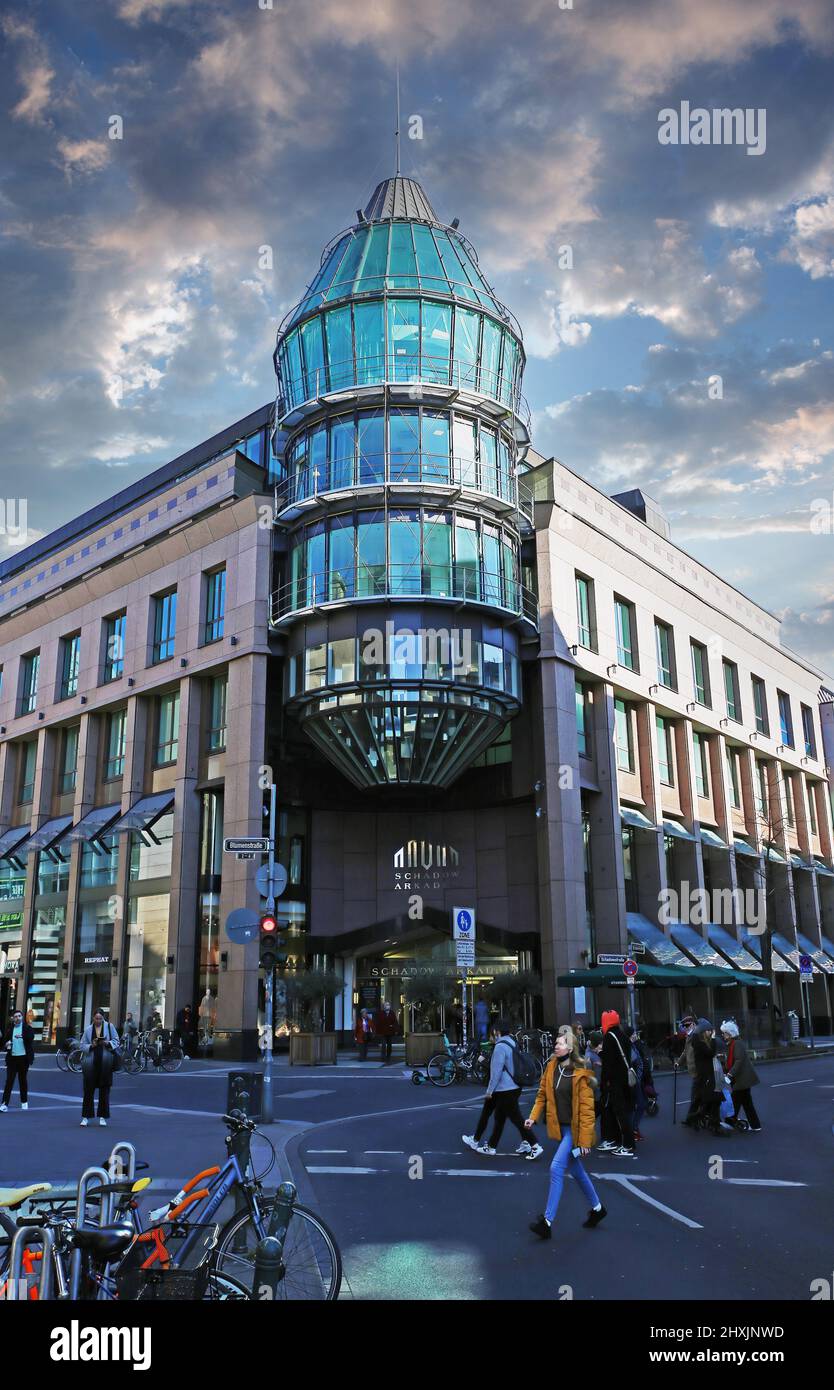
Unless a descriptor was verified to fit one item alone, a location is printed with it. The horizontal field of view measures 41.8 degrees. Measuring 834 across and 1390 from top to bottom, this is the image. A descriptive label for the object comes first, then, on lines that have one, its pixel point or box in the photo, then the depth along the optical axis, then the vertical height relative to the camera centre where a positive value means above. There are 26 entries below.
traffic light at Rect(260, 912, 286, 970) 16.53 +0.65
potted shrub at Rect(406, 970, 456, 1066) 35.53 -0.11
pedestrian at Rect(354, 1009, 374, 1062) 31.62 -1.29
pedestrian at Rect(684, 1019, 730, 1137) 16.09 -1.43
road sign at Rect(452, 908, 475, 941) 22.70 +1.26
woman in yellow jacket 8.53 -1.04
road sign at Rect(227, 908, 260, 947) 16.58 +0.93
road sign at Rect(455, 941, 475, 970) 22.78 +0.64
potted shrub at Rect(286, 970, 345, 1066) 37.50 -0.17
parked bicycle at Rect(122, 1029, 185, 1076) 29.09 -1.72
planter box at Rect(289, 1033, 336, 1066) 30.98 -1.71
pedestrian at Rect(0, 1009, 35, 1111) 18.98 -1.03
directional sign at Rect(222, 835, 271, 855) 17.45 +2.22
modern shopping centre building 35.81 +9.78
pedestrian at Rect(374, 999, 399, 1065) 31.67 -1.16
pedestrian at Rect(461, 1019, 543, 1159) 12.96 -1.27
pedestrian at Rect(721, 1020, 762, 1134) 15.83 -1.29
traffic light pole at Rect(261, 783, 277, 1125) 16.02 -1.46
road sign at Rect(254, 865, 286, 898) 16.95 +1.61
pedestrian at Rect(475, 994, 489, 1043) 31.94 -0.93
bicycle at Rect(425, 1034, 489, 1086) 24.25 -1.77
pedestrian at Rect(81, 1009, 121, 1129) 16.06 -1.16
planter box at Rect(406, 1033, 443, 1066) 27.75 -1.49
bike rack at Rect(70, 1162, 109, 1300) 5.11 -1.15
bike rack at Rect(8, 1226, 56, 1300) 4.97 -1.18
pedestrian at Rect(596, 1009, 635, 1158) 13.57 -1.38
